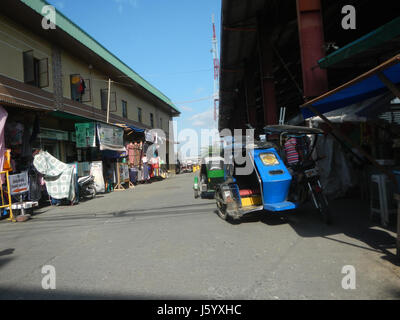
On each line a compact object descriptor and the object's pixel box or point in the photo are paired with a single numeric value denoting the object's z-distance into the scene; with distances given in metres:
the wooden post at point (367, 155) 3.96
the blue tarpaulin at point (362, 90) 3.02
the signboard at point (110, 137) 14.67
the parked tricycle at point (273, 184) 5.45
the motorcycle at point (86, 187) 12.11
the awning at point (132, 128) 18.00
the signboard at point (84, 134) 13.99
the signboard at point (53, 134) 12.41
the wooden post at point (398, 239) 3.44
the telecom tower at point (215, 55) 50.61
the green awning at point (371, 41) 3.91
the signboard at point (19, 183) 8.53
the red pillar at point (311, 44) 7.58
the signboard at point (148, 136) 21.17
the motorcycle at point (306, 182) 5.38
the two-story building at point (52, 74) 11.09
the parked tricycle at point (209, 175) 9.87
